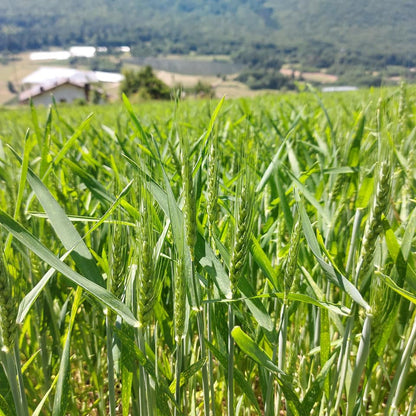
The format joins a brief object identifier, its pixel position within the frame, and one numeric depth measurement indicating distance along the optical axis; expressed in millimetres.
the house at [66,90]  26734
